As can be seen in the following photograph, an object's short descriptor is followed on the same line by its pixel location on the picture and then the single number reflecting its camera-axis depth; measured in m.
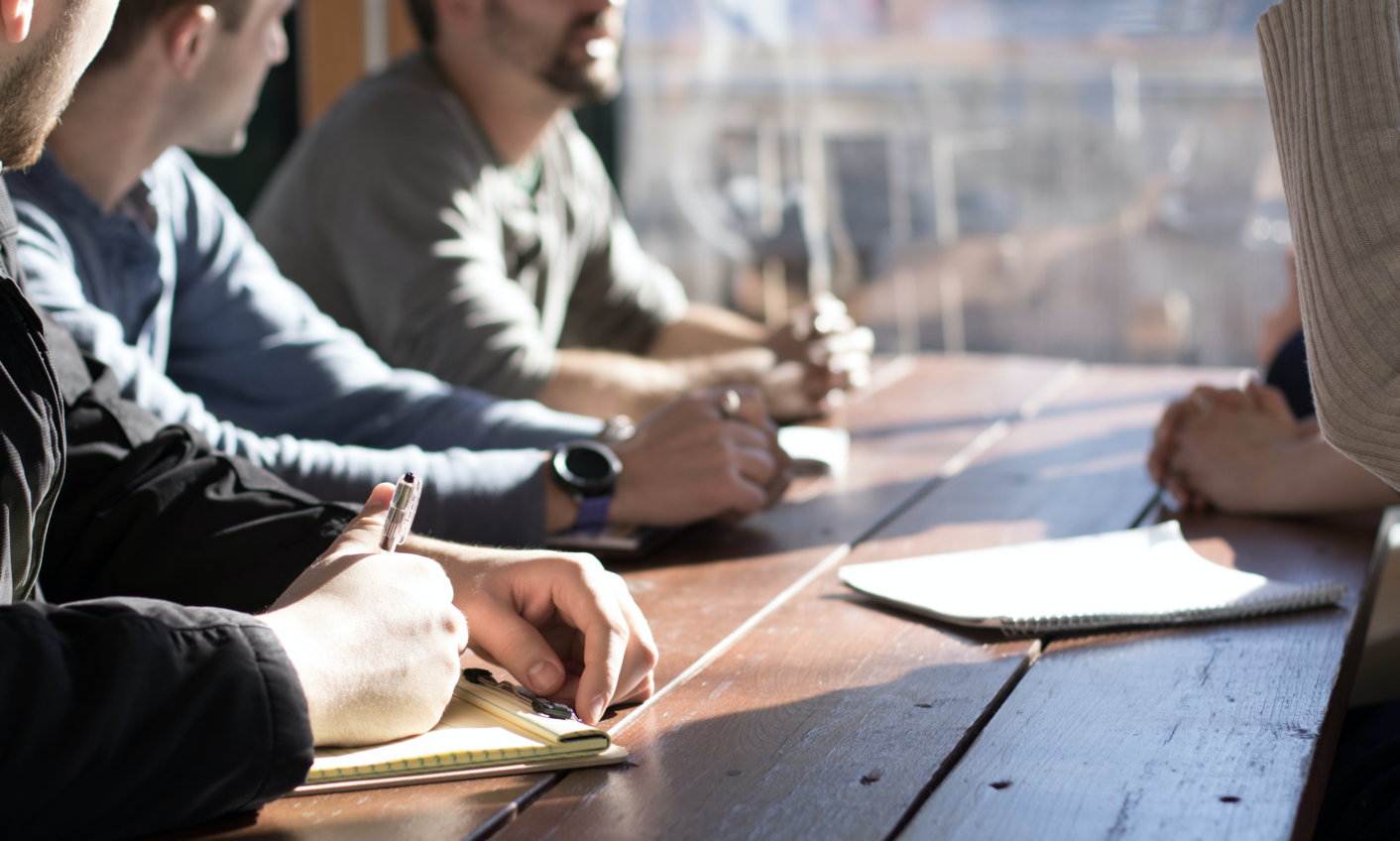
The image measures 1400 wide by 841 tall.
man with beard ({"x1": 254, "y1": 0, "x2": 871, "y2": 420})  1.76
